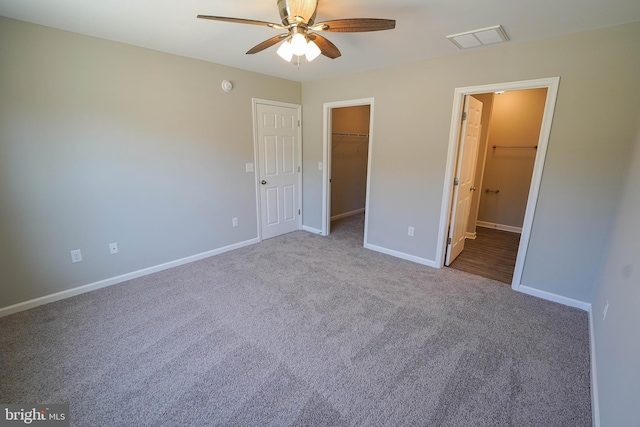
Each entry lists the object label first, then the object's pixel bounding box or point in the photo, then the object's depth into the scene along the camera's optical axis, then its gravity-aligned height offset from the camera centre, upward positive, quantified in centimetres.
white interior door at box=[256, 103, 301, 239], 397 -25
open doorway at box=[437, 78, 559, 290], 245 -10
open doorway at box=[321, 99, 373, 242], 534 -20
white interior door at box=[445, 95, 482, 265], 313 -27
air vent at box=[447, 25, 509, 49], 223 +97
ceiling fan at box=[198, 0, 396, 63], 161 +75
